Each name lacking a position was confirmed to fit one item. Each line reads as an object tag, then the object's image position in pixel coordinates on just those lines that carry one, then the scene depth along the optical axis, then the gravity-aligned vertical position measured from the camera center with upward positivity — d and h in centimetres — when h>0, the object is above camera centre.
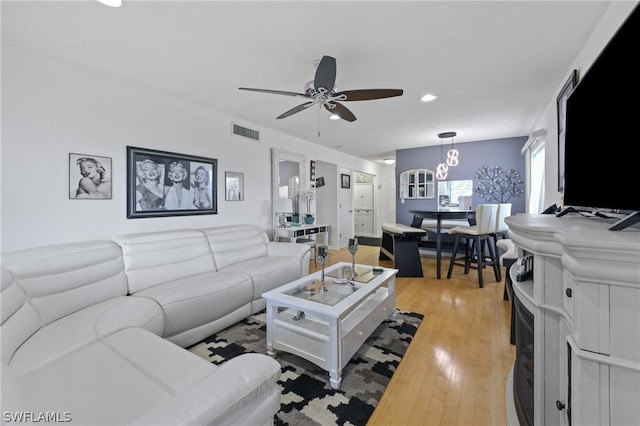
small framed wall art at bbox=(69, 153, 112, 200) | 227 +31
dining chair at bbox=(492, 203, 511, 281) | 380 -8
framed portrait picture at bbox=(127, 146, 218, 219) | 268 +31
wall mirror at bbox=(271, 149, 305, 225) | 437 +56
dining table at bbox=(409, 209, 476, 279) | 373 -6
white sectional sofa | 87 -67
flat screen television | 84 +32
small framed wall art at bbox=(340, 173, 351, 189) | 645 +78
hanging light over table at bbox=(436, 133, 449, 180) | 488 +78
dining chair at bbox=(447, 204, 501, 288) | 358 -34
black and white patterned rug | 146 -113
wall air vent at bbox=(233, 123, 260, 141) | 372 +118
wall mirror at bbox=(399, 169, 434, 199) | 598 +65
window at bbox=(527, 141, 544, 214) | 384 +54
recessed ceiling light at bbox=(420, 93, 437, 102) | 288 +130
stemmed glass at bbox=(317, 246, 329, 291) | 224 -39
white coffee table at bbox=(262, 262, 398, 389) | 168 -84
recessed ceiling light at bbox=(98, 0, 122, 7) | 150 +122
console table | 412 -34
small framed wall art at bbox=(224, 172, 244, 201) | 364 +36
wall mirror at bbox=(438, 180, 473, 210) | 554 +40
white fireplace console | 64 -30
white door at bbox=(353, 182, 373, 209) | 811 +51
